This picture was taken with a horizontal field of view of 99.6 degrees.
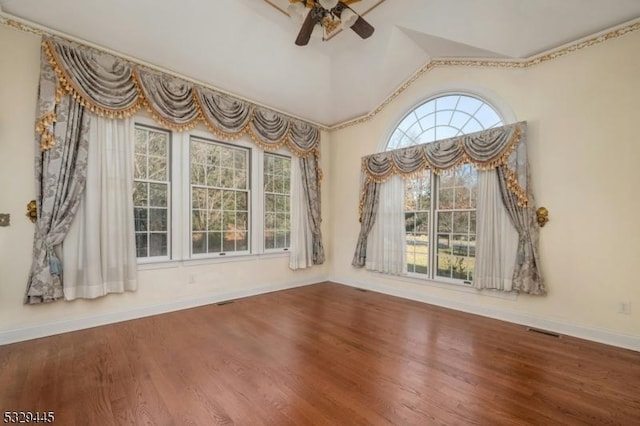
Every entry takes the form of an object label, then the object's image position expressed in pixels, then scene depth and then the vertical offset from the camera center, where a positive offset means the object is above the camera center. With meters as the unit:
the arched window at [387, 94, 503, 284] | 3.83 +0.16
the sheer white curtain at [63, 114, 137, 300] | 2.98 -0.17
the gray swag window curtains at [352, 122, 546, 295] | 3.23 +0.60
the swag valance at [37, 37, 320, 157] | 2.84 +1.44
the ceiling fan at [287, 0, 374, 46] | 2.66 +1.98
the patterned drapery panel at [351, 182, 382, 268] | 4.89 -0.11
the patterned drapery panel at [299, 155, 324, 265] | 5.24 +0.24
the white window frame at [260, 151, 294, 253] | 4.71 +0.28
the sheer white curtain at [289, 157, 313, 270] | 5.10 -0.22
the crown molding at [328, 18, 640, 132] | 2.81 +1.89
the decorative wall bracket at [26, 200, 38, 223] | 2.76 -0.01
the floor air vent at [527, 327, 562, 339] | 3.02 -1.40
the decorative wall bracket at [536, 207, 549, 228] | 3.21 -0.07
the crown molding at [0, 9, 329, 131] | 2.72 +1.88
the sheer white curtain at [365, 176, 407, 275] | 4.55 -0.42
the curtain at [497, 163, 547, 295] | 3.21 -0.42
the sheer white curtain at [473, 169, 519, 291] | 3.41 -0.38
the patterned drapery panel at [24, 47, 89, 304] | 2.75 +0.27
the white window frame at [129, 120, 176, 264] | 3.67 +0.18
